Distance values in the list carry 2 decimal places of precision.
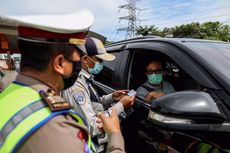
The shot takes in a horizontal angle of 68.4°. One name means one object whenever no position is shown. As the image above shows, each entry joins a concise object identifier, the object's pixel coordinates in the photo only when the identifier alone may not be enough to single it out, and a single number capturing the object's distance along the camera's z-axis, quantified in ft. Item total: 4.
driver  5.09
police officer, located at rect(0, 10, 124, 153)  1.92
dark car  2.93
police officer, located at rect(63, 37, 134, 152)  3.99
